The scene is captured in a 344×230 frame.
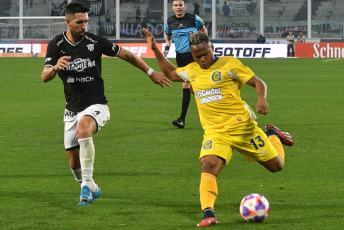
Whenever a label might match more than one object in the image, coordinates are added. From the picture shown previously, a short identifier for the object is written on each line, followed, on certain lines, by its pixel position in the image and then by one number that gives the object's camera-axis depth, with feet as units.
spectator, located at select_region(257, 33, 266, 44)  173.98
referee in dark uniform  48.57
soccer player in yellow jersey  22.99
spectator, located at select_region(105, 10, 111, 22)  197.88
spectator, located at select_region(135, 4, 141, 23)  197.88
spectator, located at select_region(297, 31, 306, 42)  174.66
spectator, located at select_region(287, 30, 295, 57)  151.53
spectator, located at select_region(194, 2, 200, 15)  195.00
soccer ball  21.91
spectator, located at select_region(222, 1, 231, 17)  196.44
